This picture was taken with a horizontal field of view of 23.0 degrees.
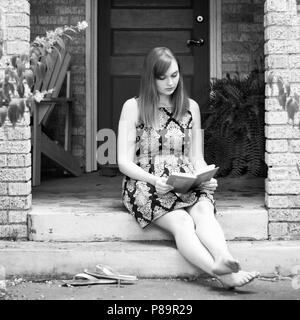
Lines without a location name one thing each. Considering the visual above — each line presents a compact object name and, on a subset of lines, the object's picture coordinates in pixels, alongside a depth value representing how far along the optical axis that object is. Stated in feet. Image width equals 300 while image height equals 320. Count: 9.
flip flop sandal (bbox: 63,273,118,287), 13.52
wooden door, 23.13
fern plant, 19.95
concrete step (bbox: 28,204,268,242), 14.83
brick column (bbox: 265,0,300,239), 14.66
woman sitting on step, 13.67
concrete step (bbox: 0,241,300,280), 14.05
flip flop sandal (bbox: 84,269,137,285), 13.67
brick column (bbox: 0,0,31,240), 14.55
